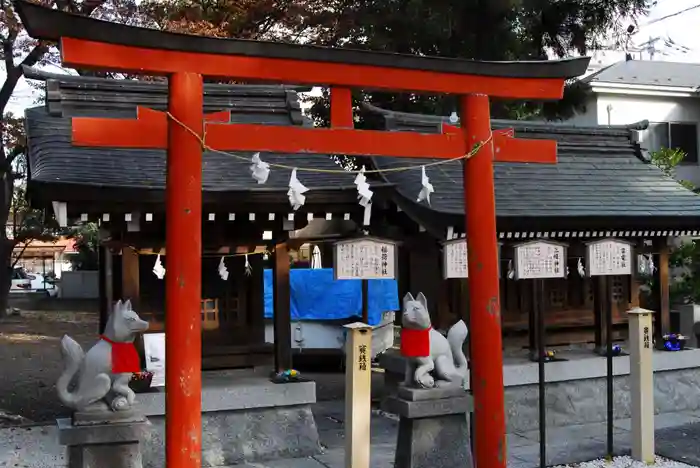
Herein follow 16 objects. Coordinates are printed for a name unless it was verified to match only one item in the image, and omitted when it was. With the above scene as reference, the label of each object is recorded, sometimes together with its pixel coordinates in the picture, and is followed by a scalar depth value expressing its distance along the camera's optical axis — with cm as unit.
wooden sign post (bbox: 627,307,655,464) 788
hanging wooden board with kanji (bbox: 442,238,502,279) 858
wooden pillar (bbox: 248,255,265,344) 948
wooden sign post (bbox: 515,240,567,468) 790
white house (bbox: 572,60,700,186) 2161
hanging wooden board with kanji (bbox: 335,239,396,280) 820
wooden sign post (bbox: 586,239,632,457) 855
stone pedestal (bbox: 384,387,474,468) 706
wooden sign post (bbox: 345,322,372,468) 631
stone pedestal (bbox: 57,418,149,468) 621
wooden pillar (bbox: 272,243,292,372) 891
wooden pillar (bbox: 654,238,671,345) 1115
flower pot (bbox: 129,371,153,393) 809
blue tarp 1429
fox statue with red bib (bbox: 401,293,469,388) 709
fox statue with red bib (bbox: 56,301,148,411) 632
